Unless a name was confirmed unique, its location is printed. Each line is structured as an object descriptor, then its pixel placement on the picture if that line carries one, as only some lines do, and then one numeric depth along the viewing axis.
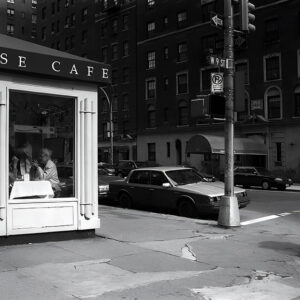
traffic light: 11.59
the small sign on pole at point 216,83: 11.75
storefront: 8.51
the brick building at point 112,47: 53.62
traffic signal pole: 11.52
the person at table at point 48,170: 9.27
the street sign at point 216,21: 11.45
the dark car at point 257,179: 29.11
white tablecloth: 8.76
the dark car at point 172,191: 13.44
